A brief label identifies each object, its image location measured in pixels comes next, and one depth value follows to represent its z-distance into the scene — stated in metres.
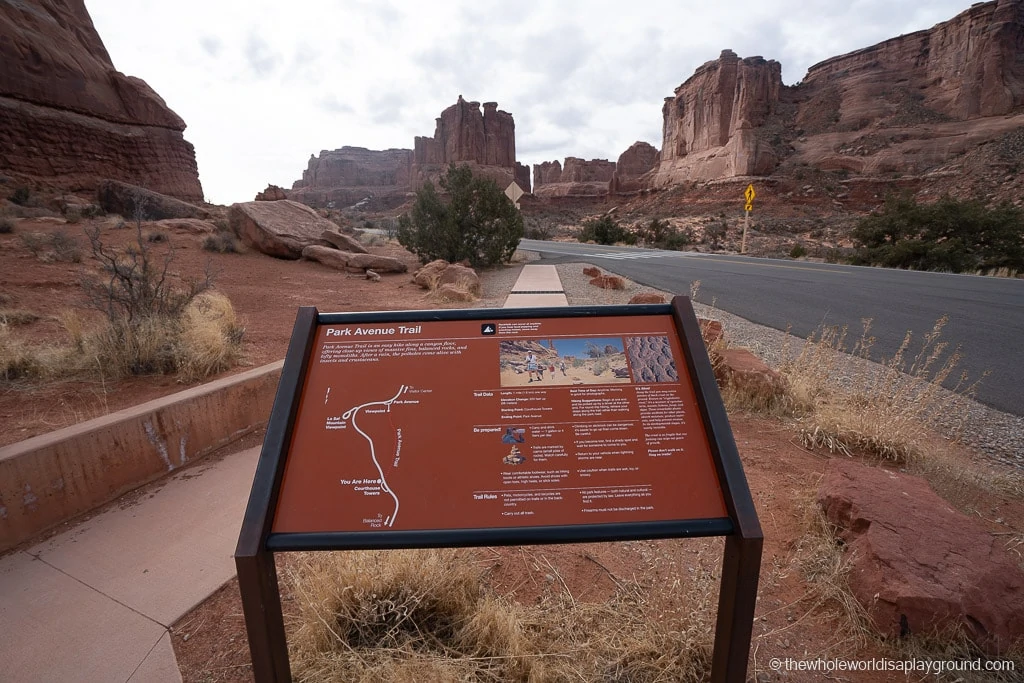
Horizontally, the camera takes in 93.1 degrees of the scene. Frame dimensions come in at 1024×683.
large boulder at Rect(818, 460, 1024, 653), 1.85
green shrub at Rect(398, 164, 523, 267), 15.18
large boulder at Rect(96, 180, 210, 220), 19.89
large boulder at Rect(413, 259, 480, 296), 10.48
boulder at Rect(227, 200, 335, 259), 13.81
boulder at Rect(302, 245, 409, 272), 13.30
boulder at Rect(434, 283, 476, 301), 9.57
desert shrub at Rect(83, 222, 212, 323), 4.89
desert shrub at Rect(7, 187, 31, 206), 18.69
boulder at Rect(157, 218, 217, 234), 15.28
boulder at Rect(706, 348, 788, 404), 4.30
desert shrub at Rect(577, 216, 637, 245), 33.00
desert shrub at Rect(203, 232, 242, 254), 13.20
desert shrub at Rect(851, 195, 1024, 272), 15.09
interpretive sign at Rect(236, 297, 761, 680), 1.47
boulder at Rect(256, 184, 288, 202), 41.97
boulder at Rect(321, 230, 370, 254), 14.67
